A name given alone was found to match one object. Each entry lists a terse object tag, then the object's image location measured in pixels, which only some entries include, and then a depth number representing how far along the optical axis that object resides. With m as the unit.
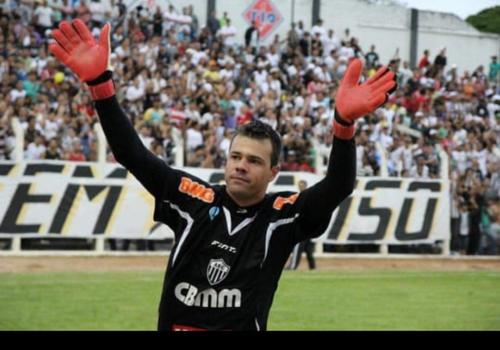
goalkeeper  4.44
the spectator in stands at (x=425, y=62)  32.00
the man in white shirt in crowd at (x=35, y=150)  18.67
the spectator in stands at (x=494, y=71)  33.94
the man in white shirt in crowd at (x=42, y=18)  23.58
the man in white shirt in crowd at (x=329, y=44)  29.61
